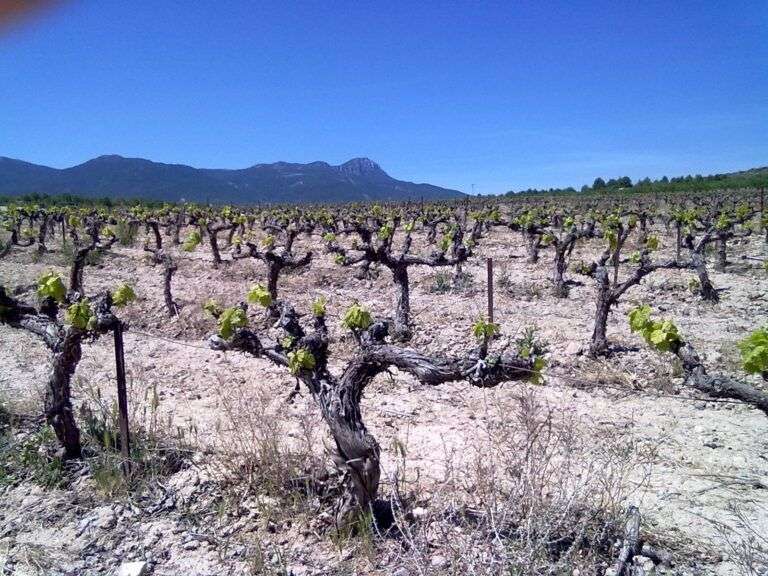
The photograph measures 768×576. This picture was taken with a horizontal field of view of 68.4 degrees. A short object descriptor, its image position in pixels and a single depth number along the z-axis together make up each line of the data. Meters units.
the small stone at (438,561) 2.98
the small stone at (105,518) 3.71
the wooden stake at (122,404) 4.21
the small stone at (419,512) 3.56
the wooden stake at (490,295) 7.45
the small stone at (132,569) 3.23
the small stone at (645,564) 3.10
